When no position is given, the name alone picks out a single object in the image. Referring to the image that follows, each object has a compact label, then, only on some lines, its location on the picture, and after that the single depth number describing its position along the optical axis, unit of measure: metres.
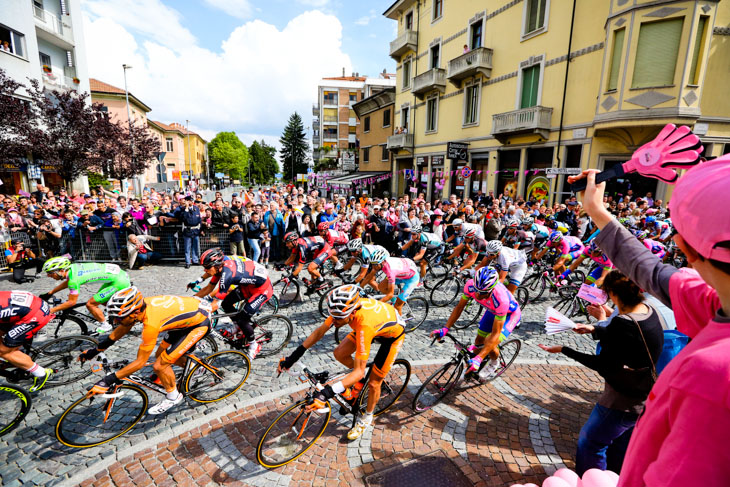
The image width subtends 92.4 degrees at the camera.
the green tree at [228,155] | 89.44
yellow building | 13.51
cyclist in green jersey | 5.69
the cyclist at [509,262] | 6.81
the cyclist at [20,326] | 4.38
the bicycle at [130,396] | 4.00
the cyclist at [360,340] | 3.70
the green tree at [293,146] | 76.81
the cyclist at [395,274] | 6.52
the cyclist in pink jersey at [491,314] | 4.65
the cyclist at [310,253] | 8.06
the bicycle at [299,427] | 3.69
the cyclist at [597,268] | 7.18
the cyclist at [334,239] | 8.82
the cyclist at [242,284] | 5.55
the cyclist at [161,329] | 3.91
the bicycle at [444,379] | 4.61
